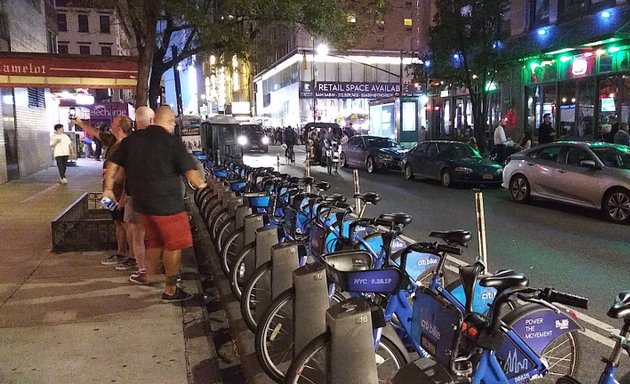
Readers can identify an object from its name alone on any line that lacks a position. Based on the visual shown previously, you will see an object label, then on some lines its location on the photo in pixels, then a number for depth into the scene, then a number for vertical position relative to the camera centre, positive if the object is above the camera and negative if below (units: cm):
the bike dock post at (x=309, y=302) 392 -119
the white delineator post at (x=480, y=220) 609 -100
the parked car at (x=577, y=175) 1116 -107
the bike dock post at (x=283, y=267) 464 -110
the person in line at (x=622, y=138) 1628 -38
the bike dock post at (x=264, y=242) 521 -101
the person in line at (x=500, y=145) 2109 -67
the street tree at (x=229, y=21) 1022 +227
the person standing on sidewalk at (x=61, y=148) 1702 -40
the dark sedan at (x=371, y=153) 2292 -99
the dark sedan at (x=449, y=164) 1725 -116
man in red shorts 548 -45
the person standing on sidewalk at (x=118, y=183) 691 -59
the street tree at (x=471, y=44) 2212 +332
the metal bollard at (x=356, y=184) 930 -93
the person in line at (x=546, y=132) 1961 -21
